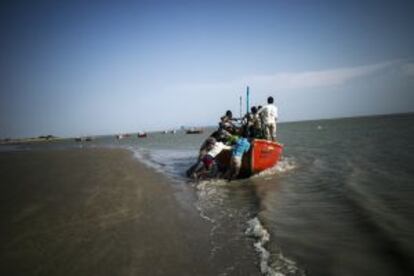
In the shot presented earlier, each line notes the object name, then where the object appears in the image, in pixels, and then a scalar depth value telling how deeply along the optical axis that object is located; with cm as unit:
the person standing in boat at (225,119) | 1202
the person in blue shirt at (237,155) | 1058
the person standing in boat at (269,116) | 1219
